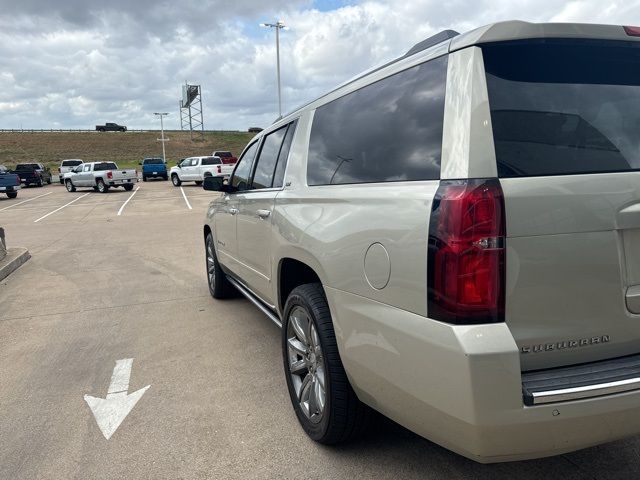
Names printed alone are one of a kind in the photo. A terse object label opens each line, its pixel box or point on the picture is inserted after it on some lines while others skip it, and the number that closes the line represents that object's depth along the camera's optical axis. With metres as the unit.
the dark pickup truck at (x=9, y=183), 24.41
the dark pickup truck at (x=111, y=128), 92.81
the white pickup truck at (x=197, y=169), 29.49
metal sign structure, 70.12
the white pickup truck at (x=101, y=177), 27.81
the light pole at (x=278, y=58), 29.81
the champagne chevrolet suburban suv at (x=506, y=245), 1.77
